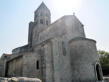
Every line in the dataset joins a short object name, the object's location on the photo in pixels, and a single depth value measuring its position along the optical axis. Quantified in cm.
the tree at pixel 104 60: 3216
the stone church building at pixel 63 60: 1343
